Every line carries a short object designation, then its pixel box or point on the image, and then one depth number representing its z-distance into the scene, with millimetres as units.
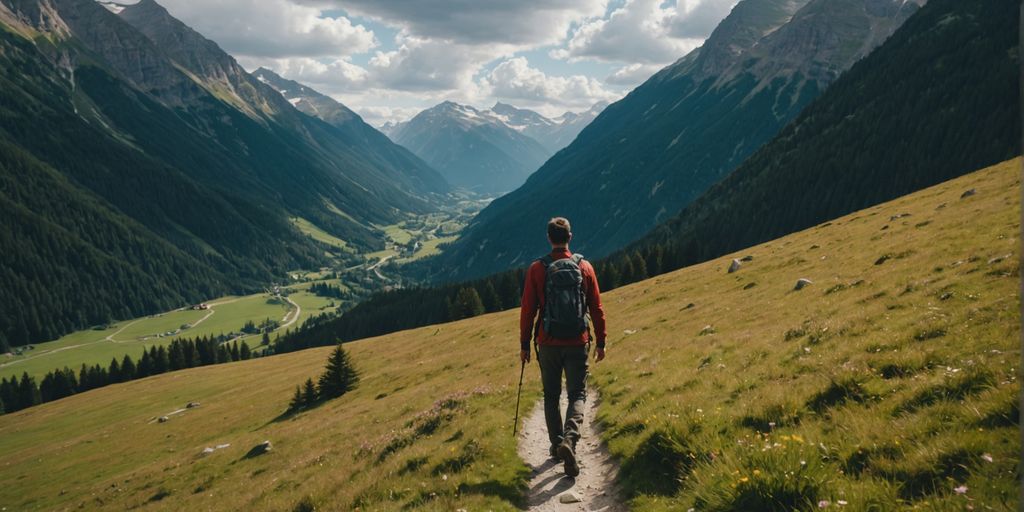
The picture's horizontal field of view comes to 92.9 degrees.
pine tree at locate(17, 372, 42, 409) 117062
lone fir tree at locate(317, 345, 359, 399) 43750
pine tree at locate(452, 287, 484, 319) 99875
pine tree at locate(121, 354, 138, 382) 122688
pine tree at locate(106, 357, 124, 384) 124375
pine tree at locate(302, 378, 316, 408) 43656
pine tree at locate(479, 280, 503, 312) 110125
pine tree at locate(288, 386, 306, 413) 44094
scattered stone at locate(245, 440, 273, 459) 27941
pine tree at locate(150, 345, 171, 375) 121375
